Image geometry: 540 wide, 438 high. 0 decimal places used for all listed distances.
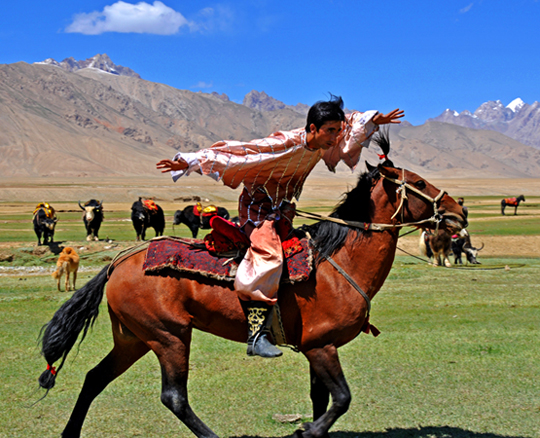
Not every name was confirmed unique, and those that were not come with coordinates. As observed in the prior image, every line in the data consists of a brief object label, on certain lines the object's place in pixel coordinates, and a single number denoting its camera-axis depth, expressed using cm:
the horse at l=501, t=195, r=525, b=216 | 4859
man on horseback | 477
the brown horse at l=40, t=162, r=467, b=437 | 482
